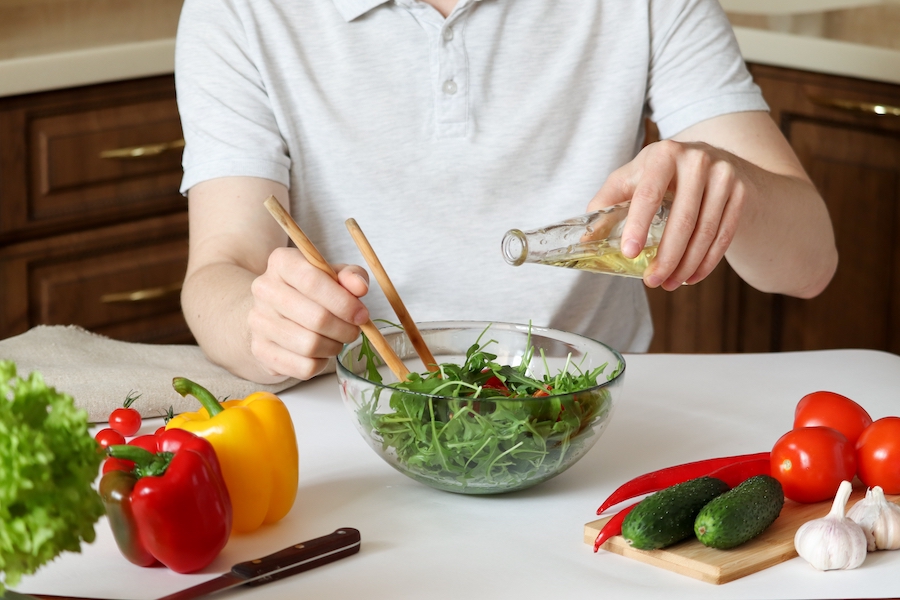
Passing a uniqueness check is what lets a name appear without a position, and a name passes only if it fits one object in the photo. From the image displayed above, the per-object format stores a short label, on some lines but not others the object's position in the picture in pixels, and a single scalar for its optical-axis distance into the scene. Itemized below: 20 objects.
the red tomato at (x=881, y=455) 1.58
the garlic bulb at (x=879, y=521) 1.51
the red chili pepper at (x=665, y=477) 1.57
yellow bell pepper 1.53
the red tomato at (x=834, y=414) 1.64
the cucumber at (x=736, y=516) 1.48
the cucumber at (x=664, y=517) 1.49
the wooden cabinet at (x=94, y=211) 2.68
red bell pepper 1.45
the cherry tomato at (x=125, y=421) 1.69
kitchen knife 1.45
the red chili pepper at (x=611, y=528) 1.51
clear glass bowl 1.52
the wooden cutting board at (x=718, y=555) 1.47
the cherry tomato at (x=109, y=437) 1.61
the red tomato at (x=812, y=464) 1.57
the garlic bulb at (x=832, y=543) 1.48
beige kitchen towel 1.74
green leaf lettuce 1.27
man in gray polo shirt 2.06
